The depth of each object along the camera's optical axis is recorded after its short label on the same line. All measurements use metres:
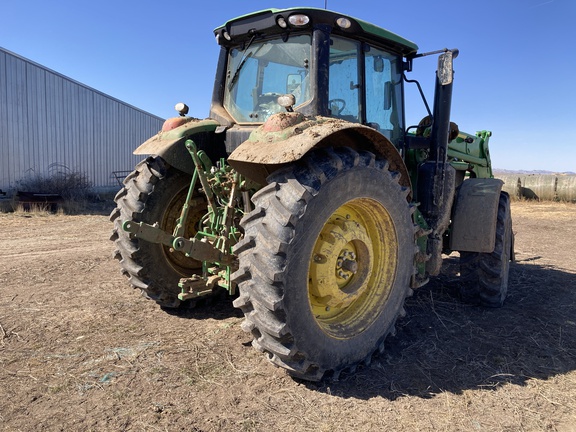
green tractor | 2.71
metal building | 13.54
